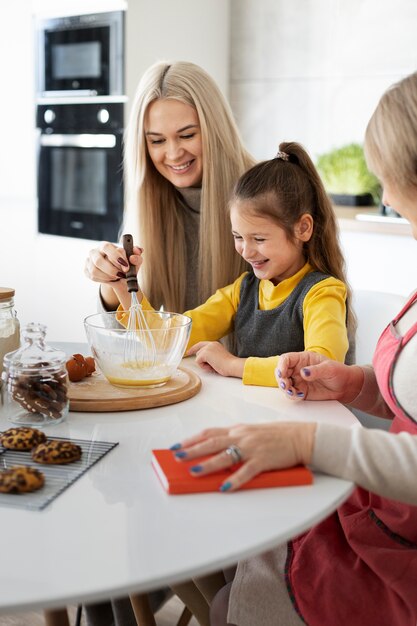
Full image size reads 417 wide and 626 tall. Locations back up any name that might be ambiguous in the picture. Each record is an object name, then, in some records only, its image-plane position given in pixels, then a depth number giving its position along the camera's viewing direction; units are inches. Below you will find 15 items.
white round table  30.1
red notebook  37.7
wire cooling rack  36.6
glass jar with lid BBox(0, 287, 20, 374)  49.6
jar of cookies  45.8
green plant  129.7
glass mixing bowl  52.7
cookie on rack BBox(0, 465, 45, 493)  37.3
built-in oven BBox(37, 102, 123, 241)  132.3
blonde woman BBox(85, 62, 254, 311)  77.1
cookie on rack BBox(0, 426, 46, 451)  42.6
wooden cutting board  50.0
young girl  64.2
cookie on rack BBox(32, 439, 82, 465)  40.8
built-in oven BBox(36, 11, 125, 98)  127.8
